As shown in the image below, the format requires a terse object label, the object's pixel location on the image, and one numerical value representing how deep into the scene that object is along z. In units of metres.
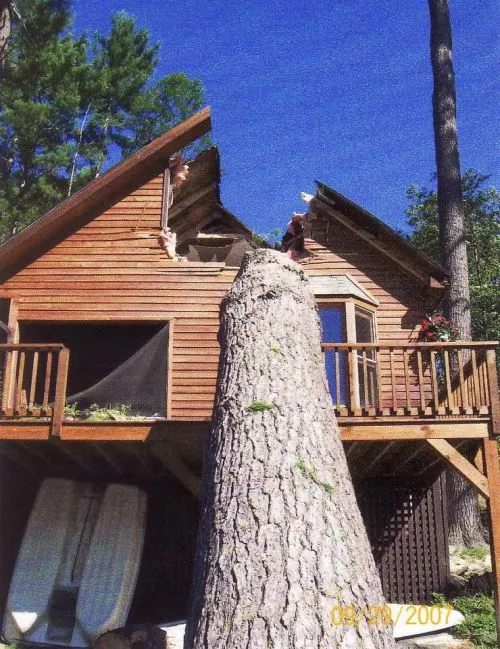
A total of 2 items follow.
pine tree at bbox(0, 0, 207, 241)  22.05
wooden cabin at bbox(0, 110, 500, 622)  9.23
